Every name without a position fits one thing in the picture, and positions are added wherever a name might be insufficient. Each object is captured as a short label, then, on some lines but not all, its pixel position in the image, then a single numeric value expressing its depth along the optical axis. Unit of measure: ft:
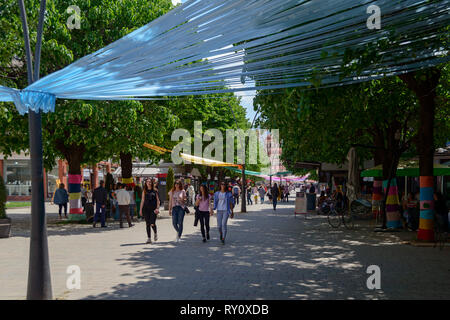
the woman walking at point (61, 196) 75.05
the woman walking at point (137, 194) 74.84
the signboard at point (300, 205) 81.76
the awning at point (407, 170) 59.57
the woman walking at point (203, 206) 45.83
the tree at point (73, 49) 53.01
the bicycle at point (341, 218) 62.13
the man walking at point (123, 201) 59.67
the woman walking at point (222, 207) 44.83
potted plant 50.37
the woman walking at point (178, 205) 45.55
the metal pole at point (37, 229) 21.07
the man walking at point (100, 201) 62.44
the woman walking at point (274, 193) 106.63
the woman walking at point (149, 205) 45.52
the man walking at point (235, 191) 125.90
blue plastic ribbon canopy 18.86
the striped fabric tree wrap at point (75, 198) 69.64
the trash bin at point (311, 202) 110.63
